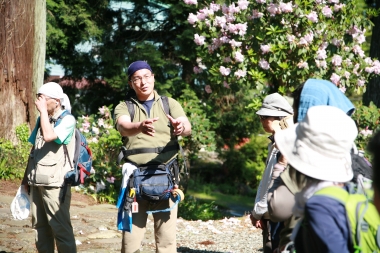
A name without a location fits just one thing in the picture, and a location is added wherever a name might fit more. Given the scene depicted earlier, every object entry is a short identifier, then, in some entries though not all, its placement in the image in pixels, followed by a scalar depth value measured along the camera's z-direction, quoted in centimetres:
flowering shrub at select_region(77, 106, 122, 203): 1525
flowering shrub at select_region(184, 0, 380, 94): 1389
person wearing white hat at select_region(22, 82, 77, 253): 768
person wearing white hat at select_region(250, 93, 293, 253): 637
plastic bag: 811
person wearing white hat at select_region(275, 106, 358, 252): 350
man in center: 732
